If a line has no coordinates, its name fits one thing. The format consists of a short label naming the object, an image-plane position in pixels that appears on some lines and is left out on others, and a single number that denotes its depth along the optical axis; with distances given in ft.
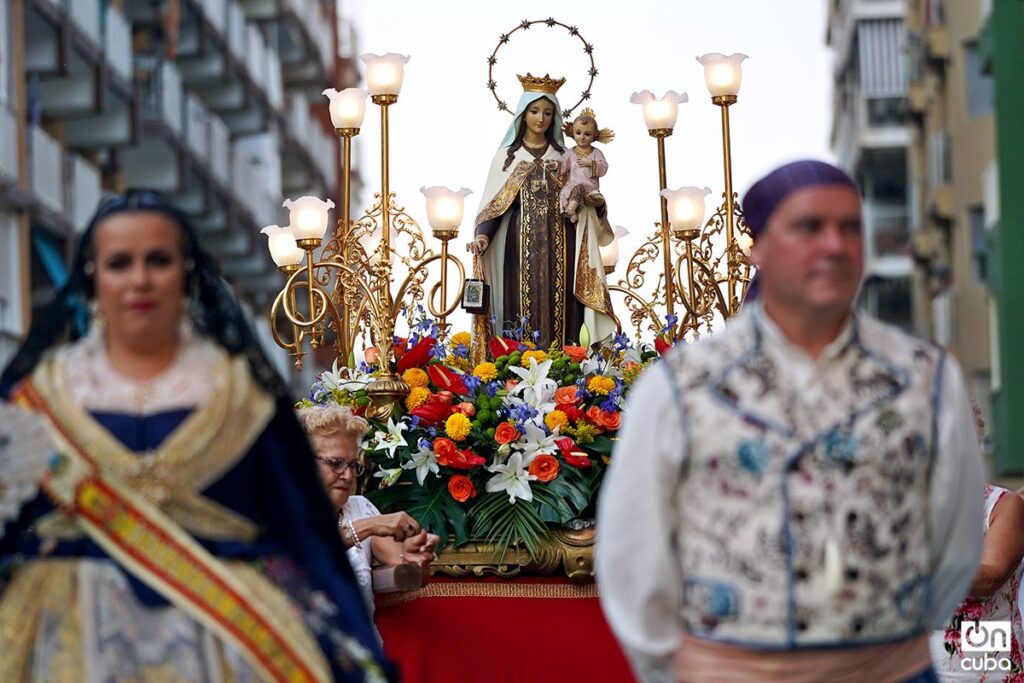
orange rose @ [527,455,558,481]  32.71
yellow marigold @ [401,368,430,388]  35.19
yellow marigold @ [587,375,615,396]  34.50
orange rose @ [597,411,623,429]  33.78
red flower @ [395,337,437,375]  35.96
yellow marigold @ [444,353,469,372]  35.99
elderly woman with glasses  27.17
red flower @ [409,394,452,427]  33.63
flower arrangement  32.78
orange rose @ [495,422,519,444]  33.06
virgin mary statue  39.83
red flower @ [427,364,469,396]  34.55
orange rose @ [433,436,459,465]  32.78
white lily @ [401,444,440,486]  32.83
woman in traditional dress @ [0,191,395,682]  17.81
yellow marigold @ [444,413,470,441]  33.12
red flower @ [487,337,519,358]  35.50
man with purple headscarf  16.42
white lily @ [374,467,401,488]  33.12
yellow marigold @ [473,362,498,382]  34.53
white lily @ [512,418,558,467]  32.99
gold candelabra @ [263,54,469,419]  39.65
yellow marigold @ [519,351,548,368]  34.88
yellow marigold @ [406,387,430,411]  34.45
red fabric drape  31.42
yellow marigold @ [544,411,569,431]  33.40
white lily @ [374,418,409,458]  33.22
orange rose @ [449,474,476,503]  32.71
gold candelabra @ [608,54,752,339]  41.98
